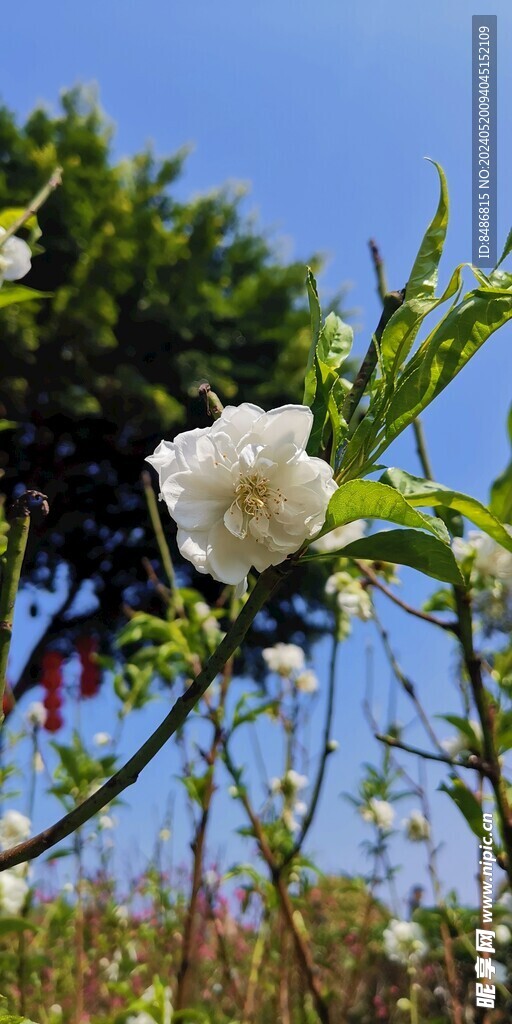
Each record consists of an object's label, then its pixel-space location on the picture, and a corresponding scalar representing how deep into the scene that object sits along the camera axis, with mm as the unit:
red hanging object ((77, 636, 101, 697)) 4566
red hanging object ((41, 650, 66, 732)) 4293
